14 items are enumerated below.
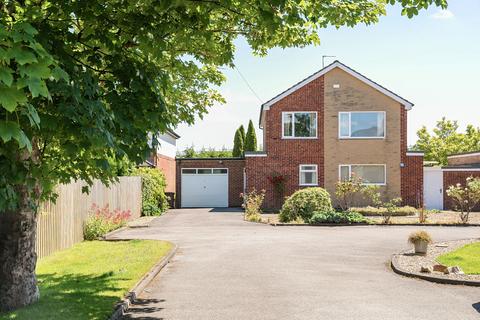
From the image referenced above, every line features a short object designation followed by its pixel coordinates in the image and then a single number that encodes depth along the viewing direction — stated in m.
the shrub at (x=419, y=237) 13.71
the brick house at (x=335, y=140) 30.22
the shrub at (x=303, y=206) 23.78
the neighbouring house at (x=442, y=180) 31.77
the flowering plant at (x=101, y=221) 16.75
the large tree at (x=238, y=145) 48.03
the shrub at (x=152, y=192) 28.89
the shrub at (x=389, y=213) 22.67
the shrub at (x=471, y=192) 22.94
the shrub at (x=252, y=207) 24.76
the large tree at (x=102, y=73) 5.73
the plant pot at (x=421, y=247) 13.79
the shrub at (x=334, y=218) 22.73
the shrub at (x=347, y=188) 26.59
